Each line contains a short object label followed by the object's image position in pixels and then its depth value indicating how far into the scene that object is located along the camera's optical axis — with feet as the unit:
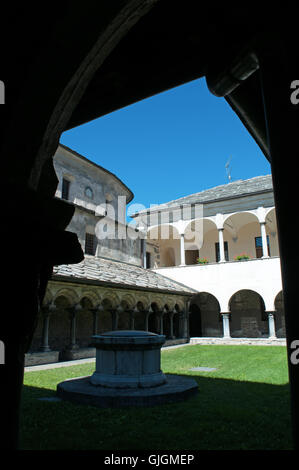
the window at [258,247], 86.11
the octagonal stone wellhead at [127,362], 21.77
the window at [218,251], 89.18
